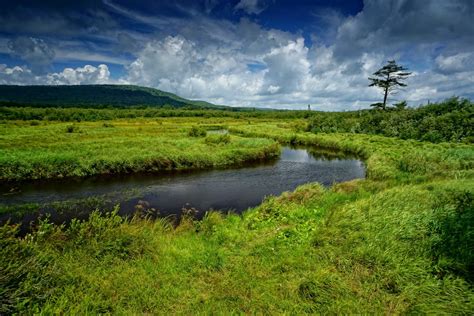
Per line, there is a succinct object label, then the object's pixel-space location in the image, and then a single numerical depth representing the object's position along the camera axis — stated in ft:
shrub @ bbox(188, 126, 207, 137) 140.05
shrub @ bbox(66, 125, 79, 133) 139.85
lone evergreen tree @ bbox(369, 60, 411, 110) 175.54
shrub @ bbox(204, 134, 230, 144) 113.60
